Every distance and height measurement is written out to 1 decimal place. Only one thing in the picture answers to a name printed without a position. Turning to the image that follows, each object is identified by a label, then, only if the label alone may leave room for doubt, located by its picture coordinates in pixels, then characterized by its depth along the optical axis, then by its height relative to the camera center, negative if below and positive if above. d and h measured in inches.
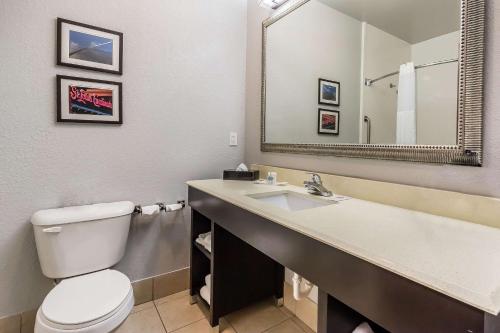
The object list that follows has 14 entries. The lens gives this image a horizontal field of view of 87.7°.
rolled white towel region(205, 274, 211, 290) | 65.2 -31.3
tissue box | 71.4 -4.2
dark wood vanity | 20.8 -12.7
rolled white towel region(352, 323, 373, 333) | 31.1 -20.1
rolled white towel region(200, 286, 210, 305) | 64.6 -33.9
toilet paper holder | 65.5 -12.5
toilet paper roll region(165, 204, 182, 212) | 68.7 -12.9
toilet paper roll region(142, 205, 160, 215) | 65.0 -12.9
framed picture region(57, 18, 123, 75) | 55.6 +24.8
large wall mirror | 36.9 +15.7
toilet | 40.5 -22.5
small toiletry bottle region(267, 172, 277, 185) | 66.2 -4.5
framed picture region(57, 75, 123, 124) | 56.2 +12.9
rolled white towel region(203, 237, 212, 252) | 63.0 -20.7
